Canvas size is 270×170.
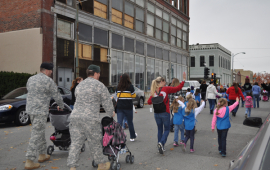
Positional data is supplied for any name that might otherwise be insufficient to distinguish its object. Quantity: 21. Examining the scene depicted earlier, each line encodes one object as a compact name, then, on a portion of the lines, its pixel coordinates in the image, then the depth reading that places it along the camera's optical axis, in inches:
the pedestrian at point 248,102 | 511.6
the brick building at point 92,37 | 804.6
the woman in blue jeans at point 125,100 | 296.0
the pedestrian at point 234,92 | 511.2
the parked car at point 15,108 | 419.8
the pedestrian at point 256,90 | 717.9
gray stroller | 241.6
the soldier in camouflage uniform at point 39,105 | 207.5
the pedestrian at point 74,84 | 359.6
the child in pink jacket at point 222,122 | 242.7
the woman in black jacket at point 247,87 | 654.3
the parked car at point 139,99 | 733.9
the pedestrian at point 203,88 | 706.2
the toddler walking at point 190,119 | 258.1
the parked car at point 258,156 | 65.9
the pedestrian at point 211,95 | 578.2
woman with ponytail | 247.9
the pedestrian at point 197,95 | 550.8
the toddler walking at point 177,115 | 274.2
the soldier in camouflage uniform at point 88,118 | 175.9
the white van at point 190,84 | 1044.2
